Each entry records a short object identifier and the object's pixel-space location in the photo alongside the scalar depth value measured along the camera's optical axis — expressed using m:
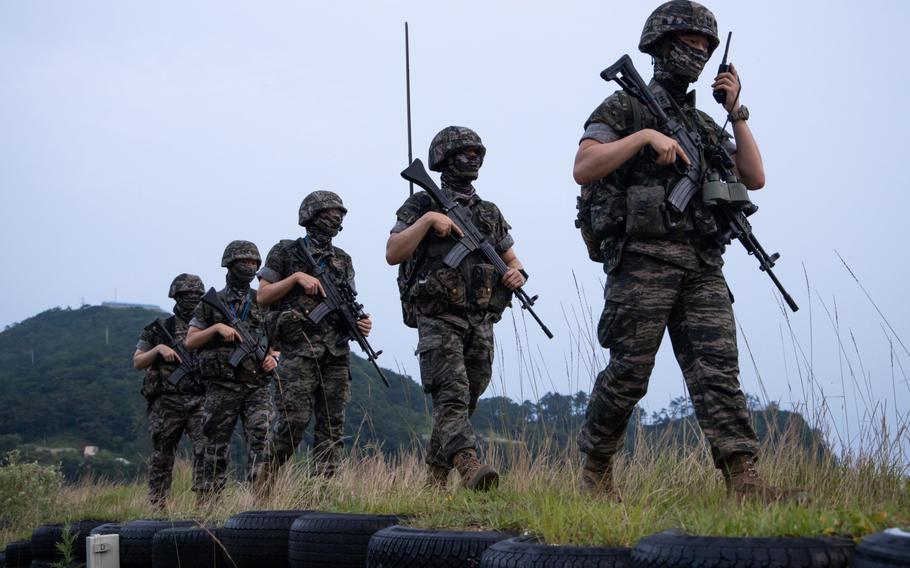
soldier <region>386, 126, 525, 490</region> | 6.87
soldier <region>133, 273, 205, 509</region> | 12.46
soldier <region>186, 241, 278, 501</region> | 10.41
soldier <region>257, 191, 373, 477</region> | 8.89
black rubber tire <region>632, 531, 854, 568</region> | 3.55
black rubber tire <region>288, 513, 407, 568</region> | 5.70
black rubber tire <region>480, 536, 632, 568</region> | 4.09
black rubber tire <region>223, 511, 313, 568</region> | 6.33
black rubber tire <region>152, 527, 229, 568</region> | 6.86
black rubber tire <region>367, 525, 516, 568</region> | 4.79
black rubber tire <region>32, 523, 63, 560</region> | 9.45
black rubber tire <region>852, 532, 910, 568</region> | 3.25
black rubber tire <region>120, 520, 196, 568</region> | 7.55
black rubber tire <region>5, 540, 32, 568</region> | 9.83
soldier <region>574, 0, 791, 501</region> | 5.28
